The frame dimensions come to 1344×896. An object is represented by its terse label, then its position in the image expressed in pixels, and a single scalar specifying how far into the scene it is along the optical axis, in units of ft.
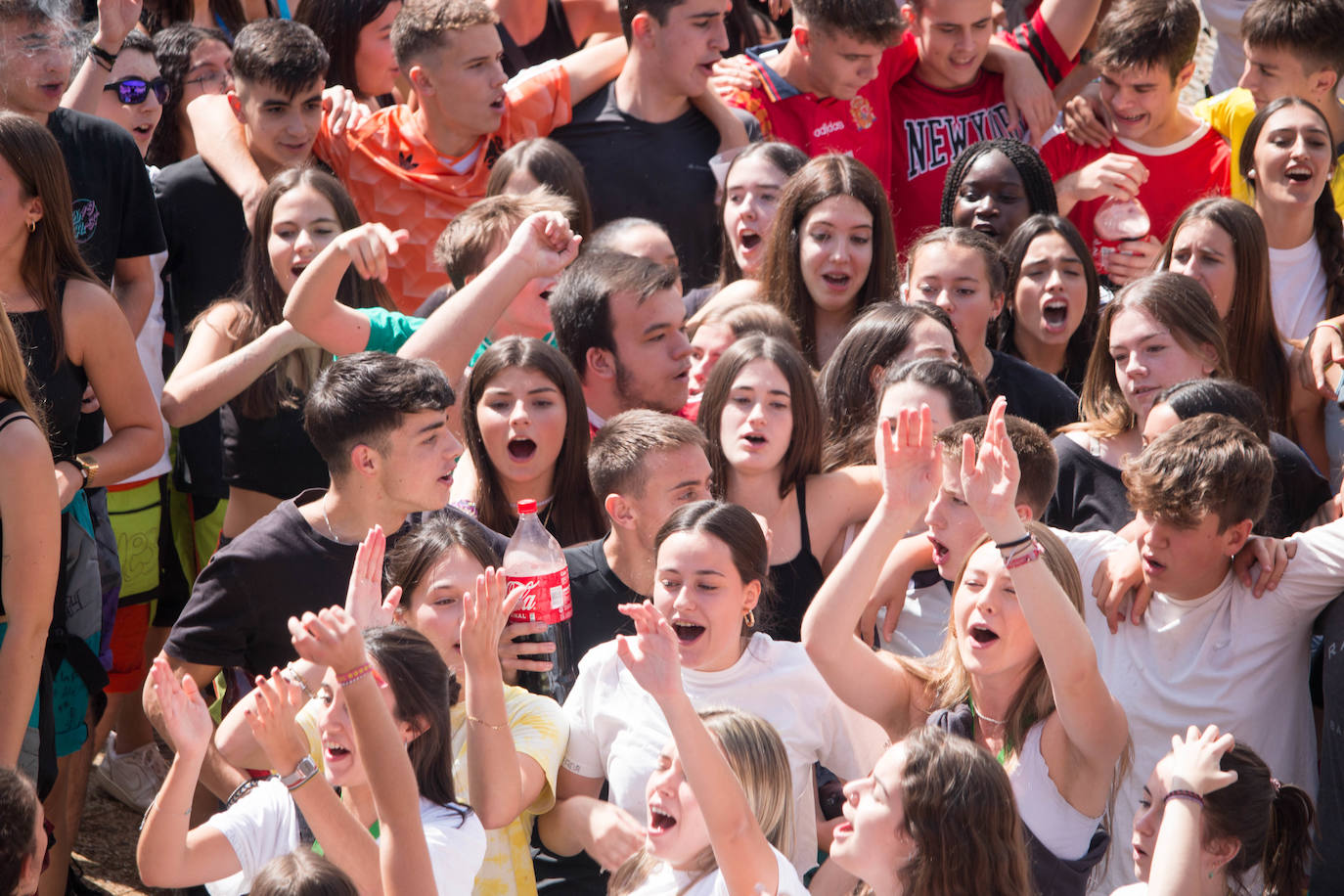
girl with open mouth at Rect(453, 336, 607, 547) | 26.99
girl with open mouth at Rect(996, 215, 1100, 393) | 33.47
